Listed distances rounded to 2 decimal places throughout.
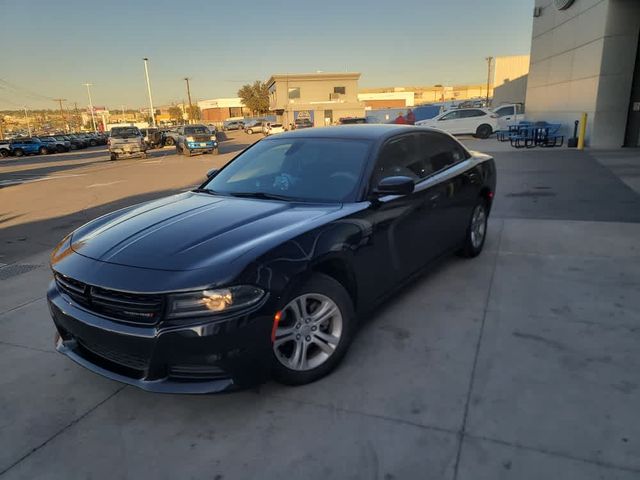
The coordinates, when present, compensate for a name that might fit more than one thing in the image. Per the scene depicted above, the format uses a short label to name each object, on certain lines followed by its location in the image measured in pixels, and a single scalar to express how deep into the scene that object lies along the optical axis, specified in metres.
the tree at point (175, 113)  120.56
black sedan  2.50
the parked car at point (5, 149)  39.31
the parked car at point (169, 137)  41.89
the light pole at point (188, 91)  89.99
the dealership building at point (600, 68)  15.62
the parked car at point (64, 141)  42.84
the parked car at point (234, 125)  75.98
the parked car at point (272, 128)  45.14
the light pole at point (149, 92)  56.45
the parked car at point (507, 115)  25.02
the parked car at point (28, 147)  39.52
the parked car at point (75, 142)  45.59
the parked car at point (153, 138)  37.56
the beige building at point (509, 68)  42.59
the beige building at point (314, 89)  65.62
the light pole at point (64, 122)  121.98
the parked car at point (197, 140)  26.58
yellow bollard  16.79
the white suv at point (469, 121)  24.36
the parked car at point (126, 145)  26.29
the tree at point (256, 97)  94.31
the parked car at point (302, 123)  38.82
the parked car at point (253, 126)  59.80
